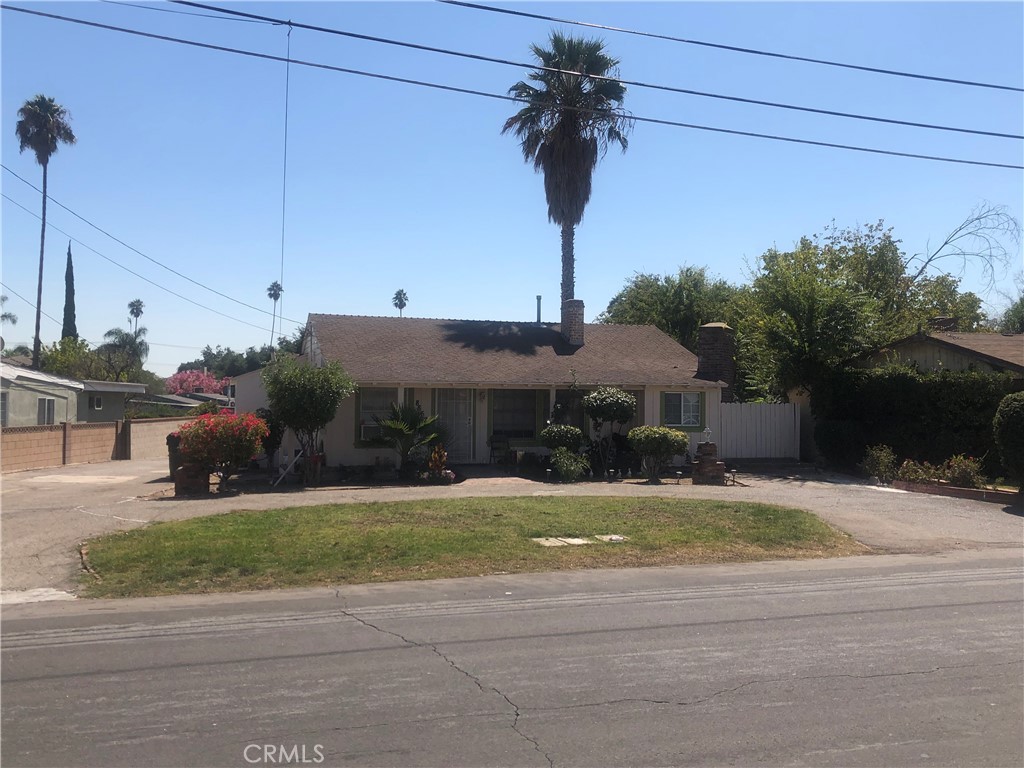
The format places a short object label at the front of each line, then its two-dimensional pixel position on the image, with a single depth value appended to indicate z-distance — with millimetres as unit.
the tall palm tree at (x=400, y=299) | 98500
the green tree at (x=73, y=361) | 42156
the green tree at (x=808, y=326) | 23297
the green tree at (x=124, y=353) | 47156
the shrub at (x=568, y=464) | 20141
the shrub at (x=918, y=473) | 18859
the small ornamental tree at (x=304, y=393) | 18547
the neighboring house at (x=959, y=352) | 20875
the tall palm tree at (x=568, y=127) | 28297
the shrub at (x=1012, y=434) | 16125
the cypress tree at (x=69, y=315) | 60031
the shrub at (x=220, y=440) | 16891
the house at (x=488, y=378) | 21453
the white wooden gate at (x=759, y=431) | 24156
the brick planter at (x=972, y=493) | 17000
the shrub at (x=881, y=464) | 20078
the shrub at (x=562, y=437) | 20891
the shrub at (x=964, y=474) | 18000
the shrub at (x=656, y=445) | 20266
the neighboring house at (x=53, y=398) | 24938
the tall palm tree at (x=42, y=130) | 40219
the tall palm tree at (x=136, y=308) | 92688
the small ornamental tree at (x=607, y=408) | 21078
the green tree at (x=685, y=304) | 37281
